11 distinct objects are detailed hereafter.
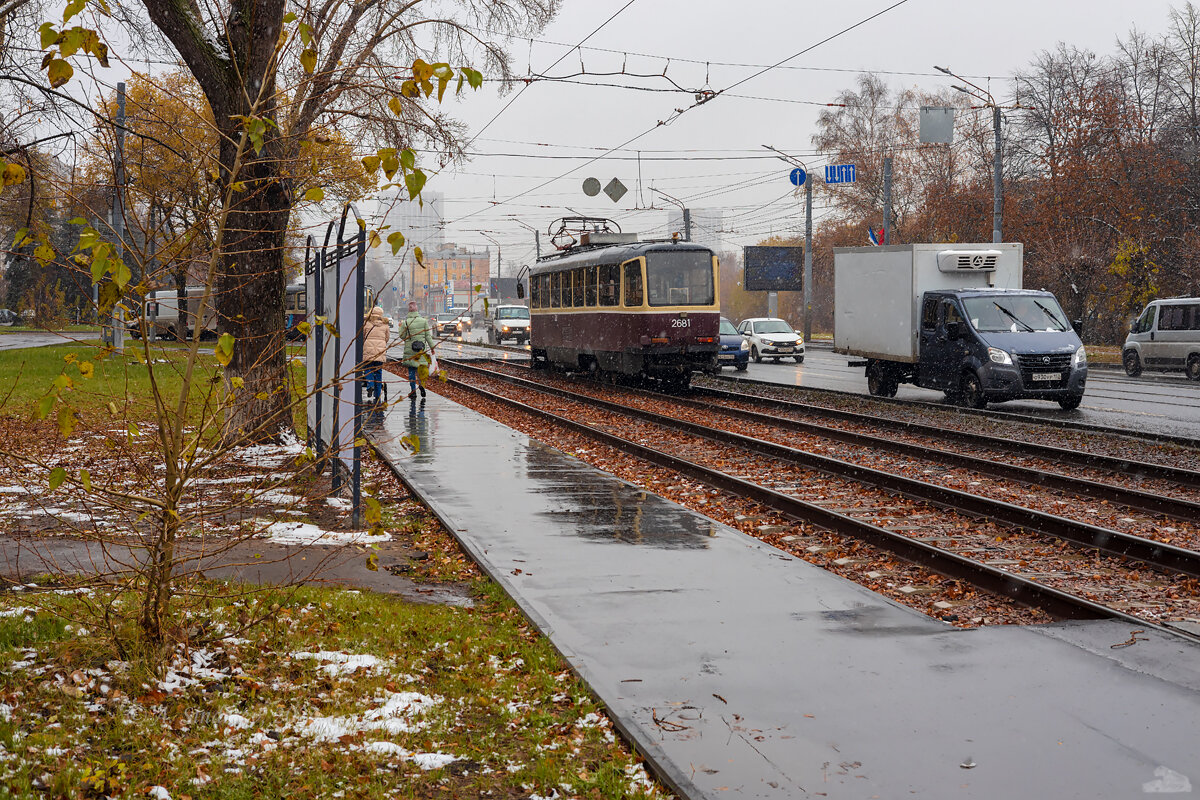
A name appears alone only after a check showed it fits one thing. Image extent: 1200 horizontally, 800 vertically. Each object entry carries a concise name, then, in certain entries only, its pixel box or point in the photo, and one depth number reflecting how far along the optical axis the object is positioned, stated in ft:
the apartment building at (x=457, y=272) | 329.52
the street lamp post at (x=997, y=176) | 116.88
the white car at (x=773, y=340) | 131.13
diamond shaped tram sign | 123.24
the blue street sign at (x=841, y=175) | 178.29
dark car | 113.19
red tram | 79.71
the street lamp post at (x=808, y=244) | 173.36
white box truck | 64.03
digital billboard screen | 219.82
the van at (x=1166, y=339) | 94.32
